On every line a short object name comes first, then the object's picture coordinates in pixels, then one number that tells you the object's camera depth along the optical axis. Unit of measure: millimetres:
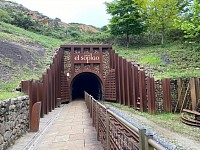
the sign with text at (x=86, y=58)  21455
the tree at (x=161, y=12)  23062
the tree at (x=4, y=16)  27133
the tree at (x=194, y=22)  12632
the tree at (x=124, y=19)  24047
